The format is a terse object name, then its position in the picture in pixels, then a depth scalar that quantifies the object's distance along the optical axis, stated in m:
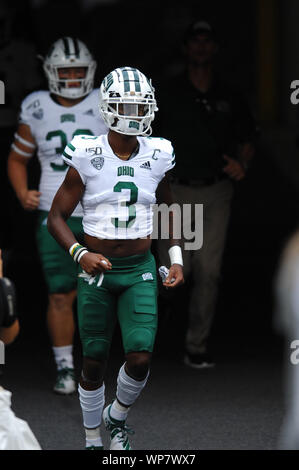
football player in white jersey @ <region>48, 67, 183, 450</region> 10.79
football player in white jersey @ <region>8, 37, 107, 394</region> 13.35
